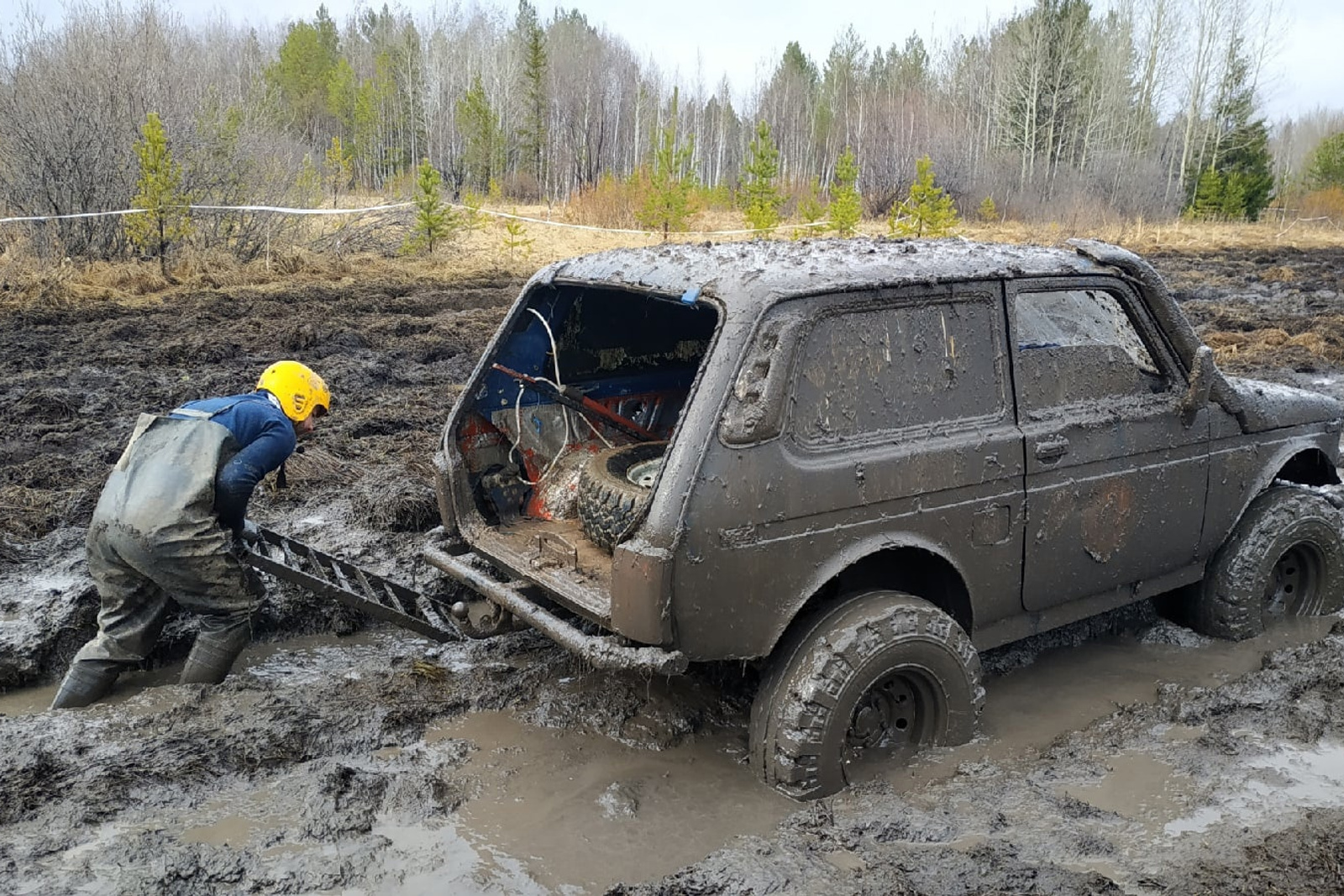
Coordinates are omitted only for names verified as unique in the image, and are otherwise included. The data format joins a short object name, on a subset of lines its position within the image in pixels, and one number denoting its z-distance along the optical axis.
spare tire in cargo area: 4.02
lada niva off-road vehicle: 3.46
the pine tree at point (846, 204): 23.94
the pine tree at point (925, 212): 21.52
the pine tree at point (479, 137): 35.47
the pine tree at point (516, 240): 23.94
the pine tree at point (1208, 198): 41.22
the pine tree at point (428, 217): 22.69
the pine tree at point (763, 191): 24.61
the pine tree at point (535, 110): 46.56
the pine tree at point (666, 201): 26.75
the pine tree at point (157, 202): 17.73
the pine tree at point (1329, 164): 47.91
